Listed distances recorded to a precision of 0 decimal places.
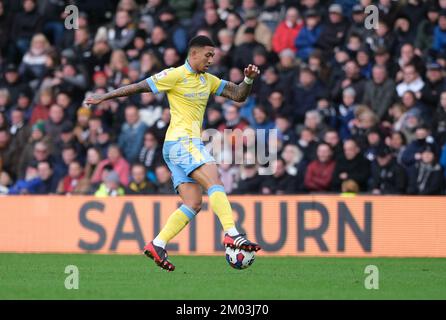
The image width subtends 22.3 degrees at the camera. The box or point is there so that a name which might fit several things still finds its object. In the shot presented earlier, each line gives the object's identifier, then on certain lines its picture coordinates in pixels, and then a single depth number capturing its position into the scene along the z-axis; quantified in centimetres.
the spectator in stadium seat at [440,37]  1858
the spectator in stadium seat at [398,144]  1733
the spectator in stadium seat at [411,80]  1800
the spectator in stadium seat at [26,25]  2233
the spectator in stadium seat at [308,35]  1955
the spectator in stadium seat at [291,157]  1783
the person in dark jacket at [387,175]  1703
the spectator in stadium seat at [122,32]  2106
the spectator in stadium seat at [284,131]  1812
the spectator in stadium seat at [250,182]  1788
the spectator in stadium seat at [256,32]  1996
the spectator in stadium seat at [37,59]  2159
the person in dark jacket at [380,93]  1823
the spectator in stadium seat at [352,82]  1847
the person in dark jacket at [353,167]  1720
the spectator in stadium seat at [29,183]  1922
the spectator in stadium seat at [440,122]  1736
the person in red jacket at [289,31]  1977
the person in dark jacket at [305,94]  1869
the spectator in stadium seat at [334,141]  1747
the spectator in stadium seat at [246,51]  1964
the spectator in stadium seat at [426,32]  1895
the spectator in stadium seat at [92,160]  1906
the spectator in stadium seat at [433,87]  1789
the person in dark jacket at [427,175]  1673
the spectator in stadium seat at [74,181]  1895
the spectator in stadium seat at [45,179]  1925
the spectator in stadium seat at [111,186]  1811
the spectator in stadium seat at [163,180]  1805
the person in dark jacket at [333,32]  1934
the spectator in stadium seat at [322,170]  1738
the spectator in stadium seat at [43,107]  2069
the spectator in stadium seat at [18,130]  2045
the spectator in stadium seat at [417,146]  1695
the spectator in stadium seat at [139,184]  1794
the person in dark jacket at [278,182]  1767
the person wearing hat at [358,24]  1911
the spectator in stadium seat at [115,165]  1855
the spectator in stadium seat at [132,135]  1922
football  1154
